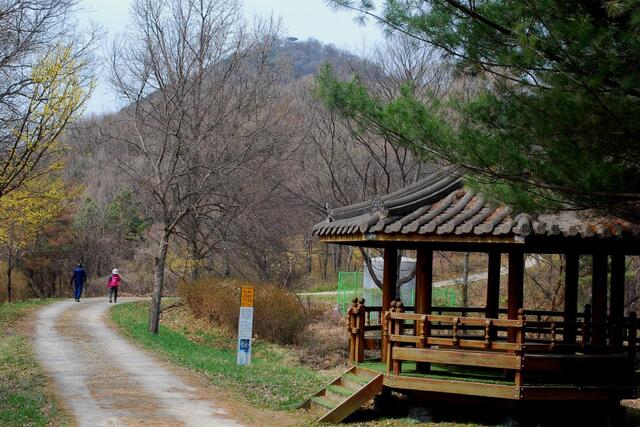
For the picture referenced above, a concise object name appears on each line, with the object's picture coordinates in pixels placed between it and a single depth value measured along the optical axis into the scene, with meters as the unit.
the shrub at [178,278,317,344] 22.36
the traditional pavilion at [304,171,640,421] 10.32
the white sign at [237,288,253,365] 16.67
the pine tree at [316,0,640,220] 7.40
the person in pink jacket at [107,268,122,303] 32.59
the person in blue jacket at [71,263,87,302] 31.89
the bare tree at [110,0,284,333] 22.31
